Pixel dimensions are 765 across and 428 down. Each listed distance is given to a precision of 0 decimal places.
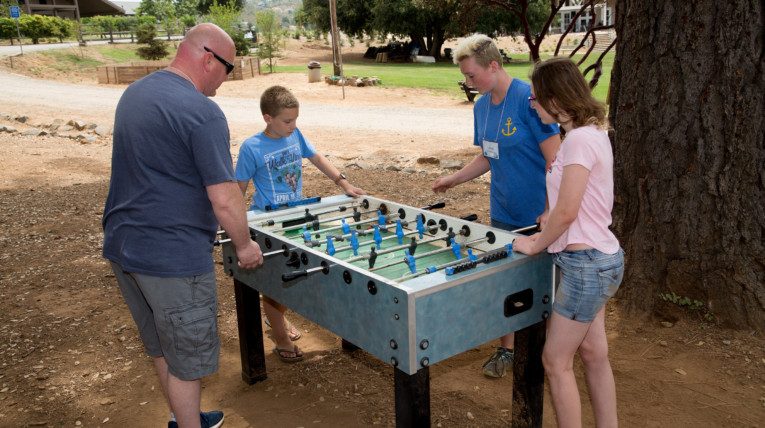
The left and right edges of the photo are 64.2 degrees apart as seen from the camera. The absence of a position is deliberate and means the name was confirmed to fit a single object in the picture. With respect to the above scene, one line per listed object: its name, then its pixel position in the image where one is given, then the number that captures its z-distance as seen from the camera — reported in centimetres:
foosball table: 249
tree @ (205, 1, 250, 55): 3431
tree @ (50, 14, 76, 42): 4266
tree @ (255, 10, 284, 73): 3391
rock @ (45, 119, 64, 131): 1463
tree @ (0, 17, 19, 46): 4081
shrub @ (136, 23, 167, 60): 3219
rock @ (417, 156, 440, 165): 1059
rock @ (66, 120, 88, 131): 1465
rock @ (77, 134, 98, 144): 1320
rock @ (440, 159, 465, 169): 1012
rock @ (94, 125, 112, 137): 1411
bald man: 264
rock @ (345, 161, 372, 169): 1052
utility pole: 2441
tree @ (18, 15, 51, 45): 4128
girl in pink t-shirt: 252
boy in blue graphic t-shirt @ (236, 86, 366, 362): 400
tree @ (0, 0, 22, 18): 4431
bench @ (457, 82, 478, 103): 1906
